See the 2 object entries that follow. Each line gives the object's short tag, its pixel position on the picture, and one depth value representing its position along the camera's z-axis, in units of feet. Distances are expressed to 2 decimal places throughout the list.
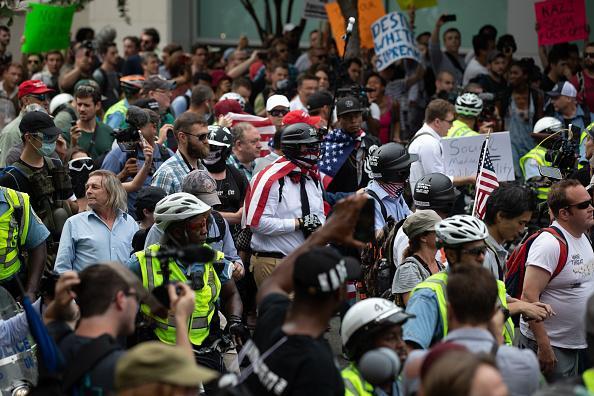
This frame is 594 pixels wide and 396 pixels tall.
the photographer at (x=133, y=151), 63.00
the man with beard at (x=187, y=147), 58.23
